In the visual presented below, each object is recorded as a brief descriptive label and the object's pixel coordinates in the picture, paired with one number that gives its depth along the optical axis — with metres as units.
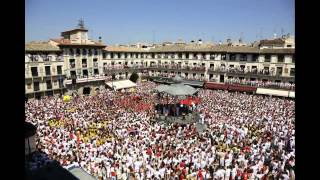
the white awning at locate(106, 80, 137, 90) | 56.73
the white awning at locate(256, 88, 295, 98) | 45.55
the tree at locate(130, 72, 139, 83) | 66.38
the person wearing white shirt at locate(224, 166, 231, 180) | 16.66
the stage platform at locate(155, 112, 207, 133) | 30.42
